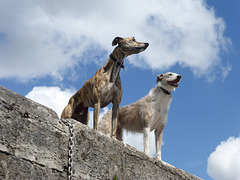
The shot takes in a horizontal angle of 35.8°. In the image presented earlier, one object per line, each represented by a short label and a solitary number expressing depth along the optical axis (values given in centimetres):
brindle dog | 677
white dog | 870
